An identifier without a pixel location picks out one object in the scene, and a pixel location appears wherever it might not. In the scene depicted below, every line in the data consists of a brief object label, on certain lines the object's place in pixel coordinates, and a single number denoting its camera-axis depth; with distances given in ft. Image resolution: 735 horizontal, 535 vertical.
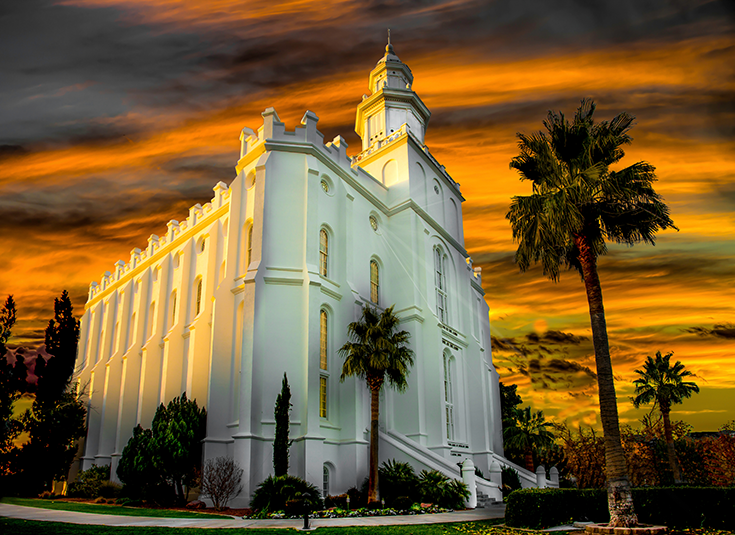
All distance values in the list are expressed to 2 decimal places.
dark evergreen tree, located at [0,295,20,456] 41.11
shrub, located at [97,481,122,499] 86.65
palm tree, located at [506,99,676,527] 48.24
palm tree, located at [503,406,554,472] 124.98
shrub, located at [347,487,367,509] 65.87
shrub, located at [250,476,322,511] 55.77
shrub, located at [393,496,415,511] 60.08
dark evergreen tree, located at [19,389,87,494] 103.14
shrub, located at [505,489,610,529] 43.19
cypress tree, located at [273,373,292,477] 61.36
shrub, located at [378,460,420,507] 65.21
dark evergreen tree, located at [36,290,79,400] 121.49
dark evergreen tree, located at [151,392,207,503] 69.56
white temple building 70.54
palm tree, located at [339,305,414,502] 67.31
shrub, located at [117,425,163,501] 69.36
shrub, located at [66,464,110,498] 89.51
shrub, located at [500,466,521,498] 91.65
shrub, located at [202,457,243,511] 61.26
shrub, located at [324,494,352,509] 62.08
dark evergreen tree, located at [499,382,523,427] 145.59
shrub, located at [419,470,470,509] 63.46
